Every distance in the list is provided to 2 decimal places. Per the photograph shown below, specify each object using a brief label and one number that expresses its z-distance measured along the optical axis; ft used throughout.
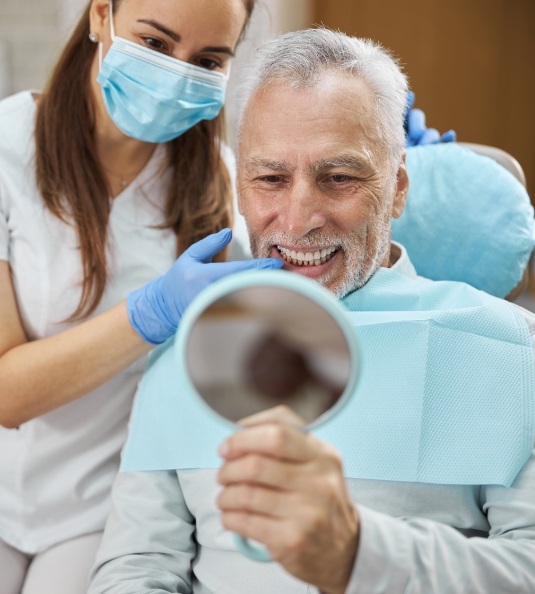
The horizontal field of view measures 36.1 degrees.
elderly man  4.04
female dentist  5.25
